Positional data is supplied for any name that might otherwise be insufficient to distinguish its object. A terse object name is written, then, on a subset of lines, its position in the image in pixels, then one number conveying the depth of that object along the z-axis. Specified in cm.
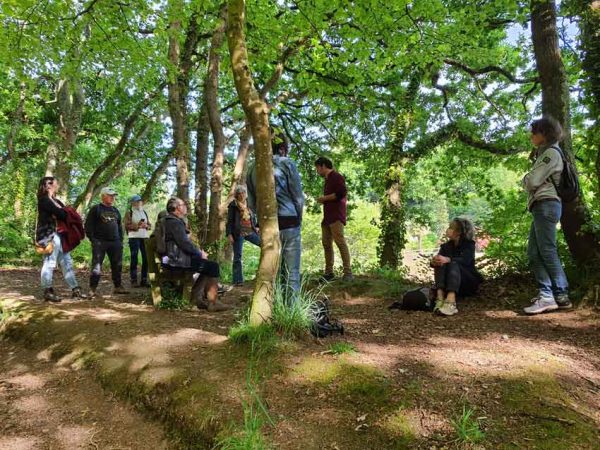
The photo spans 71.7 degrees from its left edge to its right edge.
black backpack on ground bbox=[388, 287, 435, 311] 527
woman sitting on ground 511
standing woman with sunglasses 614
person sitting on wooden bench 564
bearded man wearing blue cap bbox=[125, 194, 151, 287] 830
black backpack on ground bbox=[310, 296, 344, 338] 391
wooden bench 590
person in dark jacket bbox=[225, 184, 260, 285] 765
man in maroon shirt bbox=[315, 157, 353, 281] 680
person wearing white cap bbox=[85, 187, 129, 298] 693
